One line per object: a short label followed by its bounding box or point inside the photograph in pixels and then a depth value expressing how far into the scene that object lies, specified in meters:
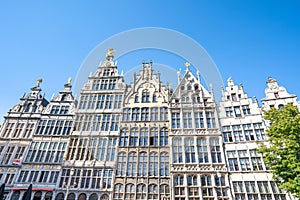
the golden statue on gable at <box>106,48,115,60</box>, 31.59
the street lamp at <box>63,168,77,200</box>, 20.58
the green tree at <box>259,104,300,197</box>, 14.40
